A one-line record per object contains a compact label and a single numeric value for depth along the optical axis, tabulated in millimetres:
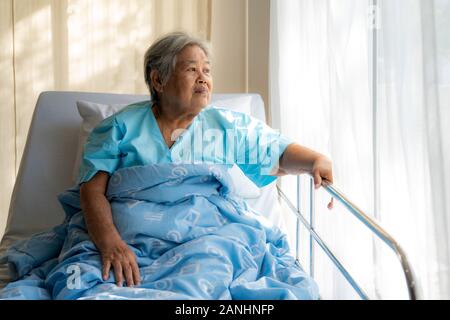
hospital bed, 2391
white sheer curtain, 1520
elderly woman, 1903
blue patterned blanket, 1545
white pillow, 2424
